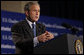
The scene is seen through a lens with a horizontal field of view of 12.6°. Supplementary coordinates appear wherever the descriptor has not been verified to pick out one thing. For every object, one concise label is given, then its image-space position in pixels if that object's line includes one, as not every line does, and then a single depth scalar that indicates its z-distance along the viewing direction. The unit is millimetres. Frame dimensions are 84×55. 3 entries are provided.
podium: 3470
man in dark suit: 3676
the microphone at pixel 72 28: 5309
